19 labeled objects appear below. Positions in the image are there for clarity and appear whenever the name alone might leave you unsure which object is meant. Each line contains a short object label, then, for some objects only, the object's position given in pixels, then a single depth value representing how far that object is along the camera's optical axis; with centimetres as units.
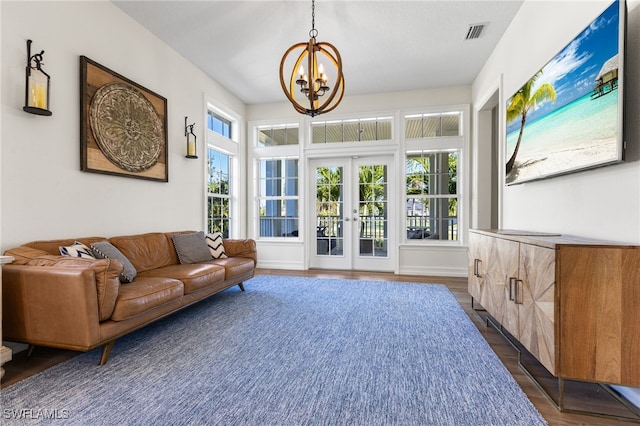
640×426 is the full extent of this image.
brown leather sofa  190
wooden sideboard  145
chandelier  254
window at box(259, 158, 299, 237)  569
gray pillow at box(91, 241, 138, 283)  248
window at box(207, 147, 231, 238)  479
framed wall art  278
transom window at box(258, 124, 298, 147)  571
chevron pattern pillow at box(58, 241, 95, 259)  225
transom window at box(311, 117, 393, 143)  534
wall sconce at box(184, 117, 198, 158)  407
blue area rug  153
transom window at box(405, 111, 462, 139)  509
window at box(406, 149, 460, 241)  505
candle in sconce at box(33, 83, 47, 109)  227
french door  540
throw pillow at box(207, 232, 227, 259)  383
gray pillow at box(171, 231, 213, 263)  350
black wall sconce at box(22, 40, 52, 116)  225
